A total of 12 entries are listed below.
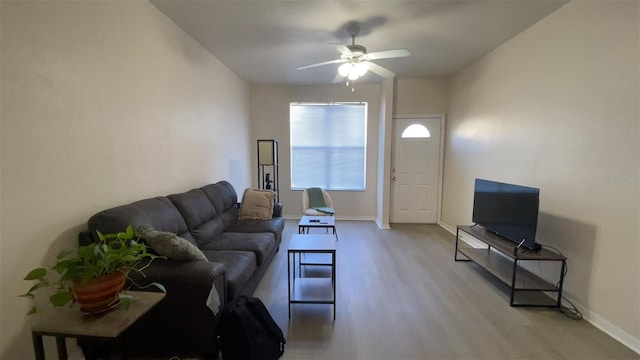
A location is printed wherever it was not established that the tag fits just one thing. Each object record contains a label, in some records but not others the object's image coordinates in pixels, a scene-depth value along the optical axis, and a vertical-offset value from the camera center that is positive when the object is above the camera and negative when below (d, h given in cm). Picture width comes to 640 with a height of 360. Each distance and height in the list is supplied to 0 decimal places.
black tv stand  252 -121
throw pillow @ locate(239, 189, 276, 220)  381 -76
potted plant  131 -60
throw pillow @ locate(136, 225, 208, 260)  190 -65
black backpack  179 -119
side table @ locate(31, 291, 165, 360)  126 -81
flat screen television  264 -62
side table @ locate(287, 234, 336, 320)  239 -124
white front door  535 -36
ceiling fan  277 +94
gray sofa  178 -94
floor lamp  474 -24
